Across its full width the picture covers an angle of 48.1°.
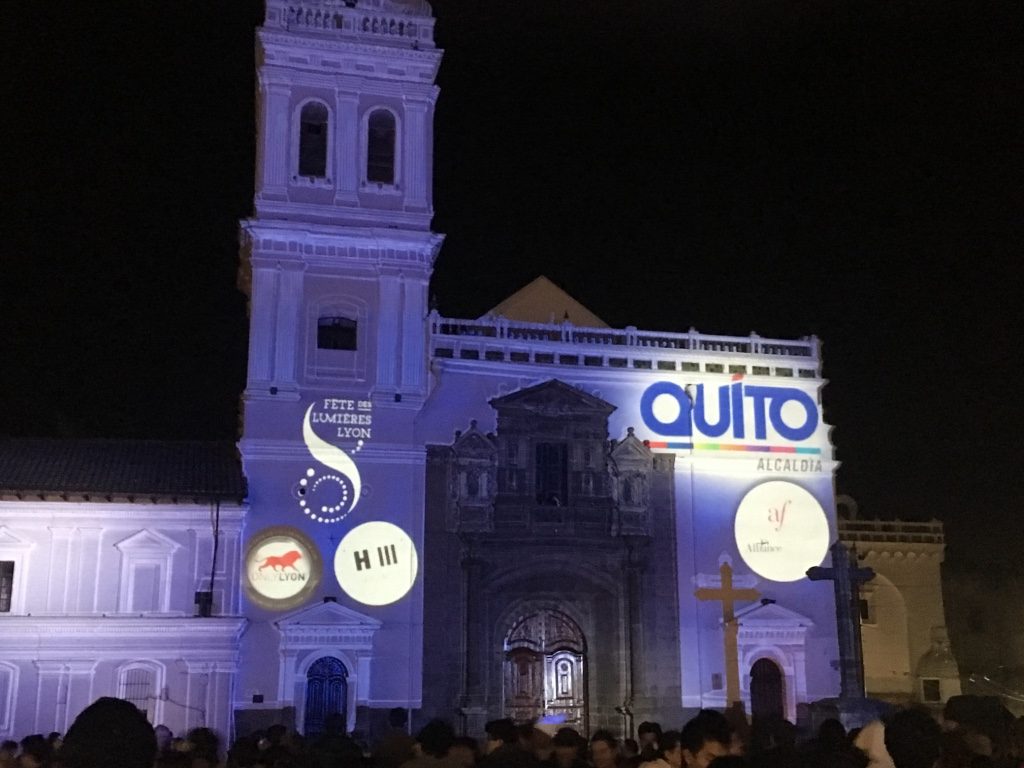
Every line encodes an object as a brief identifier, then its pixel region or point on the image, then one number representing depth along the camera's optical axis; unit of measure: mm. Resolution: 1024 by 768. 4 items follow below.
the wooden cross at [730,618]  31312
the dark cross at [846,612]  25156
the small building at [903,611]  40344
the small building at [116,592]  27359
